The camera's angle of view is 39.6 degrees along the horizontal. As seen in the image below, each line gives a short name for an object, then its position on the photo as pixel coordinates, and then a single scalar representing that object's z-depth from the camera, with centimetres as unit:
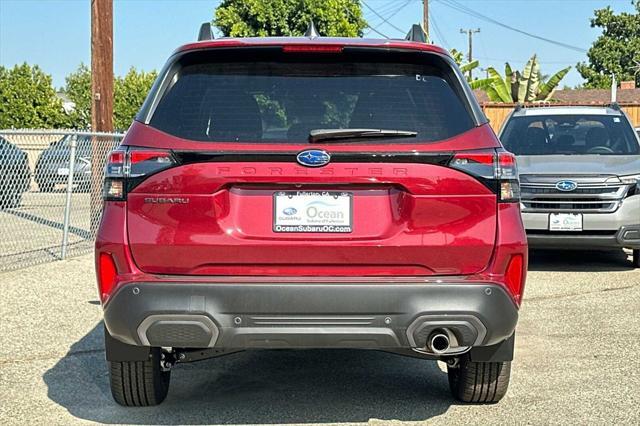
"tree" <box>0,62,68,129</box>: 4038
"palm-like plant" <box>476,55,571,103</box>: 3020
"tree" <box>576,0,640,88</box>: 6794
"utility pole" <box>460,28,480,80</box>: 8220
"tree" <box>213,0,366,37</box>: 4019
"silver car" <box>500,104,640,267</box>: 890
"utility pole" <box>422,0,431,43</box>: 3491
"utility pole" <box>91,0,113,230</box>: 1248
